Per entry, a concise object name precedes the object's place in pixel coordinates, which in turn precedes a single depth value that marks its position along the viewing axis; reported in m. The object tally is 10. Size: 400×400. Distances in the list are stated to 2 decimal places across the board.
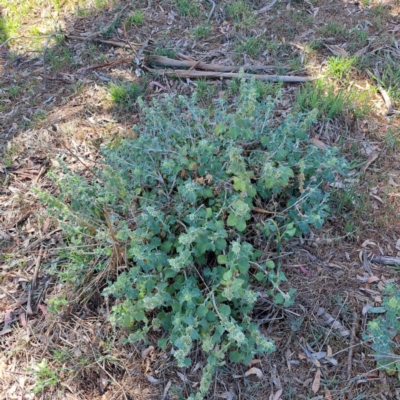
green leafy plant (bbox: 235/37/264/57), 3.76
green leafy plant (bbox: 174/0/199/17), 4.14
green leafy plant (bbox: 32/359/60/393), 2.22
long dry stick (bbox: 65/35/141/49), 3.96
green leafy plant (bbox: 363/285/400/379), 1.92
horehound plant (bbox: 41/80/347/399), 2.02
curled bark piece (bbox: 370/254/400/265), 2.49
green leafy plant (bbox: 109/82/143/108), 3.47
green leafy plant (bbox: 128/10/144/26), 4.11
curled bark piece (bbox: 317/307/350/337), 2.25
